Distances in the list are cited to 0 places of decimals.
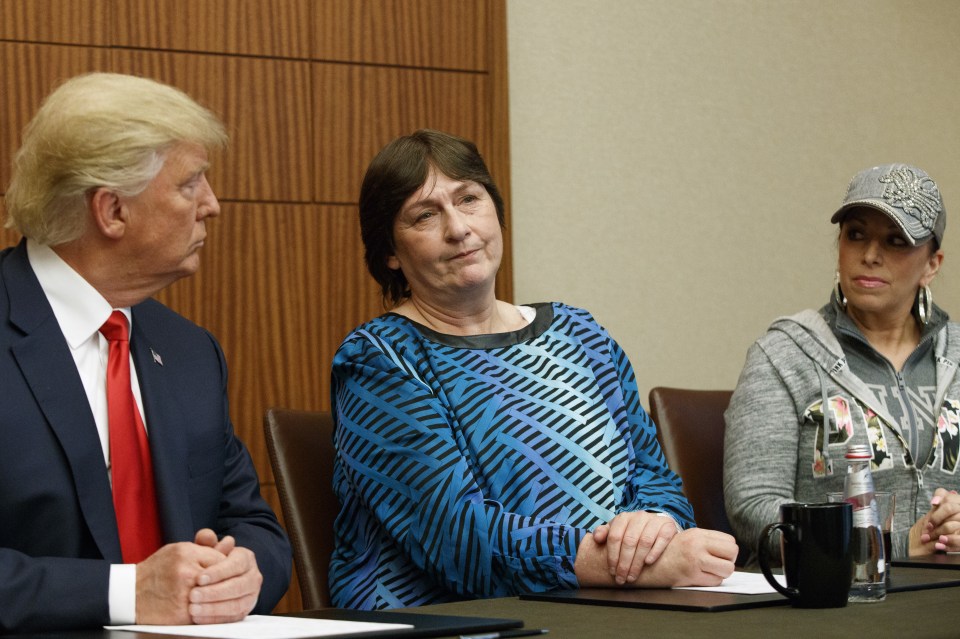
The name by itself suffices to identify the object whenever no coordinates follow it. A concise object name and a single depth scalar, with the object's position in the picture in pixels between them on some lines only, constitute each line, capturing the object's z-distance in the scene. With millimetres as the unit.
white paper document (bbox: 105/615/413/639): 2864
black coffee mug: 3049
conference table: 2885
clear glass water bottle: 3108
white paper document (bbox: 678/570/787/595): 3191
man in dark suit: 3168
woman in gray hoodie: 3990
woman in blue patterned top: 3406
